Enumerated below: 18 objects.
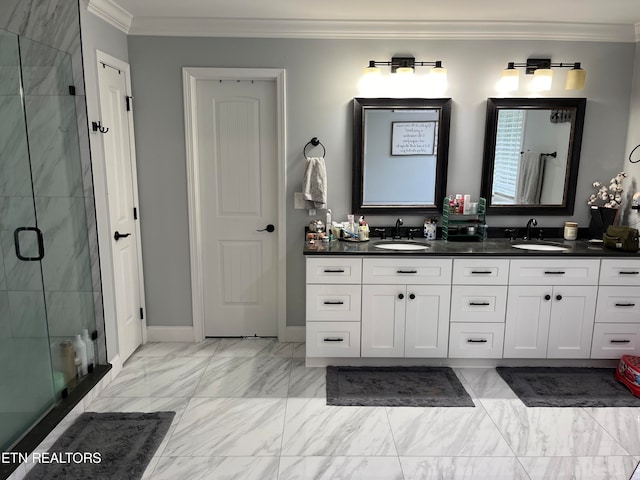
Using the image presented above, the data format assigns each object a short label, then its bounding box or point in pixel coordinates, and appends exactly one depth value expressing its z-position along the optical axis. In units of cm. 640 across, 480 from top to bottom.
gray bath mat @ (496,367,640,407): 289
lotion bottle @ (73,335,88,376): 282
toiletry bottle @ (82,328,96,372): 289
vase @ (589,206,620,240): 351
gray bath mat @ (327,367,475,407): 288
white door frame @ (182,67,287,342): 341
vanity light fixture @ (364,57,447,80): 333
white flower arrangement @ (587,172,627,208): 351
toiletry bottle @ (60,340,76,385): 274
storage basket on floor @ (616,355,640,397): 300
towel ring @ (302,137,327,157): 350
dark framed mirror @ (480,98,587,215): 350
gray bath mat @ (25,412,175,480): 223
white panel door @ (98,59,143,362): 309
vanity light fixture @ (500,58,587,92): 334
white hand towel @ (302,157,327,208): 344
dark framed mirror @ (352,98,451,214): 347
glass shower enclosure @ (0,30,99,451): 241
